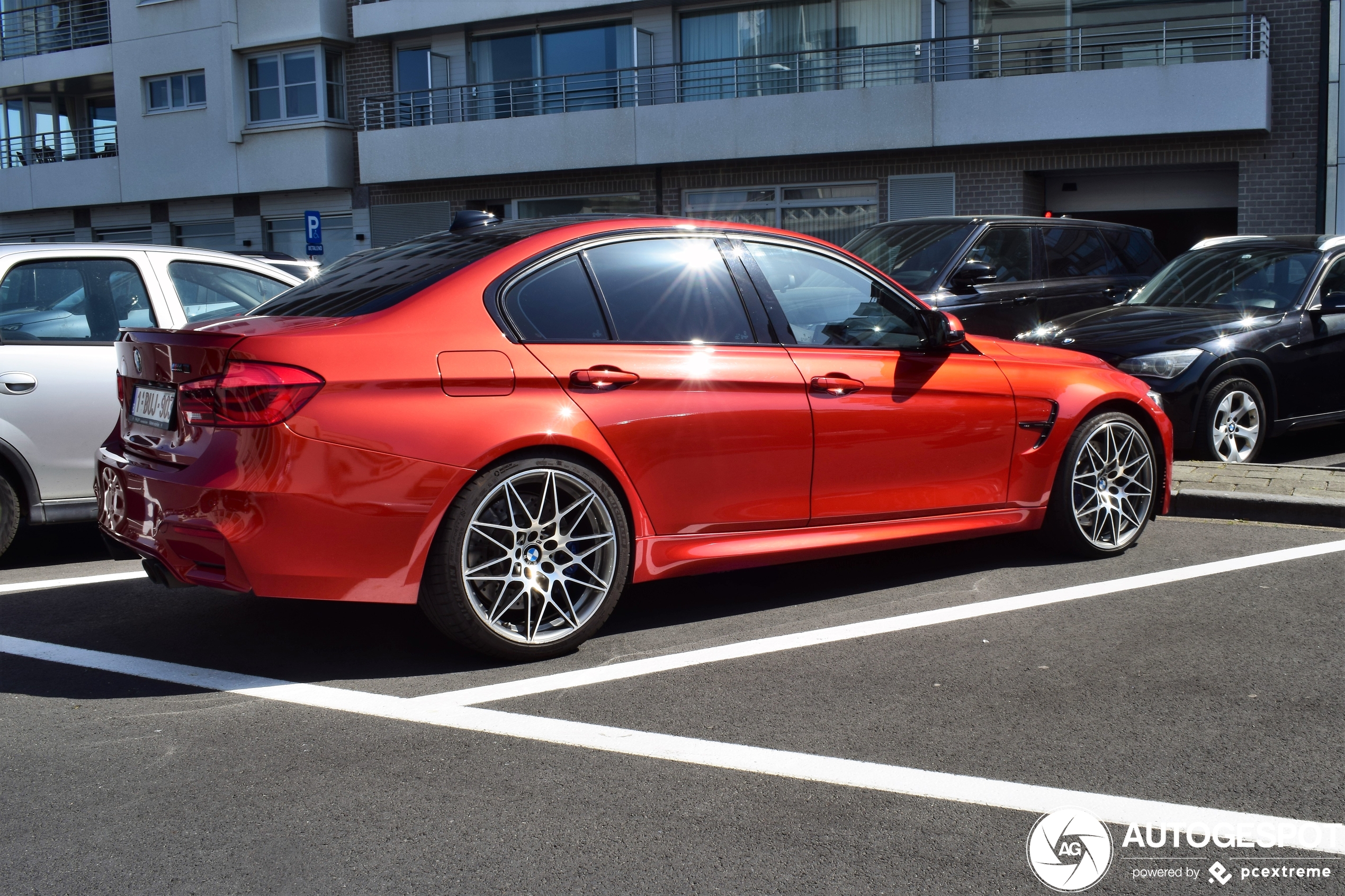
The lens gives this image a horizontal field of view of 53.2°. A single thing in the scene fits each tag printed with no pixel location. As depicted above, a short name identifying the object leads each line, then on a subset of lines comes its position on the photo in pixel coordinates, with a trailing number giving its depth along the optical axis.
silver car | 6.02
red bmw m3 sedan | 4.20
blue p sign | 26.28
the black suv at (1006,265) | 10.32
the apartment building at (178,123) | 30.67
